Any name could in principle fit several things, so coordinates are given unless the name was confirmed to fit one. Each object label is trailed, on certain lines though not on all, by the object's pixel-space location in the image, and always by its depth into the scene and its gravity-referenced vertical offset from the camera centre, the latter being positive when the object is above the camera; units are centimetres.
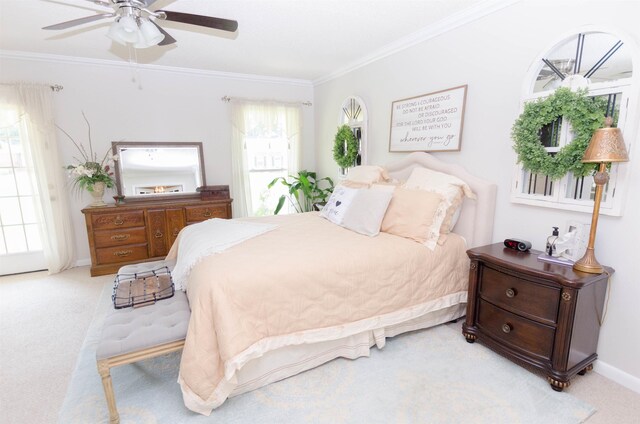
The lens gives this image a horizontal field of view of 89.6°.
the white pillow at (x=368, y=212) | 263 -46
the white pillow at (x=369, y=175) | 328 -19
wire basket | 199 -85
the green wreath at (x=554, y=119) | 189 +16
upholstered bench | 161 -91
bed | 171 -87
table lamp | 169 -2
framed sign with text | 279 +32
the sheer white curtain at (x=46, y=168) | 357 -9
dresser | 368 -81
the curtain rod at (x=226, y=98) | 451 +82
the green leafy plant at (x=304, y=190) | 469 -48
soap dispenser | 208 -56
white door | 364 -57
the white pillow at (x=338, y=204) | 301 -45
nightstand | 181 -94
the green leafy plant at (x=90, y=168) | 369 -9
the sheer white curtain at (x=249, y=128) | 461 +43
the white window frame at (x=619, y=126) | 179 +13
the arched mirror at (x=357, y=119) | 392 +48
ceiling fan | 182 +83
